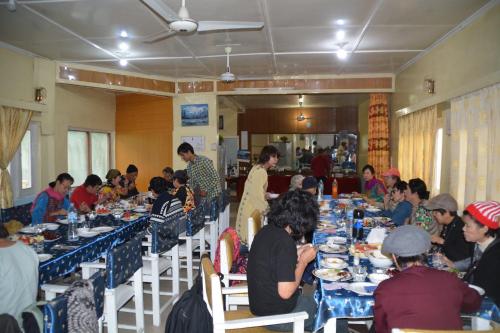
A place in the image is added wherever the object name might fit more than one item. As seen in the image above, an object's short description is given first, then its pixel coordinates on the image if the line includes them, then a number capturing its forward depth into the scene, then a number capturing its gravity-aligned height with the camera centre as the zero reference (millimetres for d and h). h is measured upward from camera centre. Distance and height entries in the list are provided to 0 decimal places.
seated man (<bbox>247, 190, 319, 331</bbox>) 1977 -578
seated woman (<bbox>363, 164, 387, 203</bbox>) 5286 -516
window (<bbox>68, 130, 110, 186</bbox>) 6840 -50
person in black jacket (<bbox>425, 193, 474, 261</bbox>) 2620 -573
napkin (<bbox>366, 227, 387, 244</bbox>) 2896 -650
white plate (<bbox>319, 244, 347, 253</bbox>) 2744 -718
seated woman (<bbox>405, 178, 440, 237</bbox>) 3439 -479
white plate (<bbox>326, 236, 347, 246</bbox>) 2992 -717
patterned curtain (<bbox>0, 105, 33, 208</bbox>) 4832 +129
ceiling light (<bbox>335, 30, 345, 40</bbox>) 4496 +1443
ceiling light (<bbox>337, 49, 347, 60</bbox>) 5163 +1401
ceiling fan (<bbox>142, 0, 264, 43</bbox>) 2697 +1037
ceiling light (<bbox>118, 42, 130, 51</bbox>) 4938 +1419
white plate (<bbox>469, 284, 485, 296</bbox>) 1911 -703
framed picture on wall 7602 +766
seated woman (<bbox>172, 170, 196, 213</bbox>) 4180 -432
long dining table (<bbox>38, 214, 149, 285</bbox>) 2545 -750
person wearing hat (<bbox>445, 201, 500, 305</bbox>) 1956 -520
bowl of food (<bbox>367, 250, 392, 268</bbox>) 2365 -685
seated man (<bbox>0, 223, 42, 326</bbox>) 2062 -712
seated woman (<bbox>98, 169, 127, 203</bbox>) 5206 -543
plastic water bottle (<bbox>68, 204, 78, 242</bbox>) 3124 -643
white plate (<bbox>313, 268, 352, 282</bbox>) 2168 -726
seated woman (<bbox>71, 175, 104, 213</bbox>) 4473 -519
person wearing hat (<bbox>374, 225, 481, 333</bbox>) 1506 -601
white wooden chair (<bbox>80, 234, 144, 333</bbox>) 2434 -879
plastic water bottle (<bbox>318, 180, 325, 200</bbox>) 5608 -591
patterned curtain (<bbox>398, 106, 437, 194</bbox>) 5152 +121
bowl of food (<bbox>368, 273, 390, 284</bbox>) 2123 -716
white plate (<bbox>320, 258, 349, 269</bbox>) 2375 -718
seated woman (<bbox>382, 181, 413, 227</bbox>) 3725 -550
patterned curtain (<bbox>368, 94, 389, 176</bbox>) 7293 +382
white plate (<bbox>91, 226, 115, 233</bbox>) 3374 -707
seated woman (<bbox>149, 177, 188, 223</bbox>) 3577 -517
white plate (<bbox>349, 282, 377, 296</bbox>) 1977 -737
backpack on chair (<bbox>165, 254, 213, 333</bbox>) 1968 -875
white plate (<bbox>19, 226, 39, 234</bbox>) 3294 -701
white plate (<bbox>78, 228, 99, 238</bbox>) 3200 -706
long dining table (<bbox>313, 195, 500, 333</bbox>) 1879 -790
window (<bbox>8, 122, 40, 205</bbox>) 5324 -252
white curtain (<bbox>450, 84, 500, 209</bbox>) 3535 +69
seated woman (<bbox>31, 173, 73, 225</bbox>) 3941 -547
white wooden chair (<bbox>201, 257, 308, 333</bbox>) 1928 -871
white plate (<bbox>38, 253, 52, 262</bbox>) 2527 -723
